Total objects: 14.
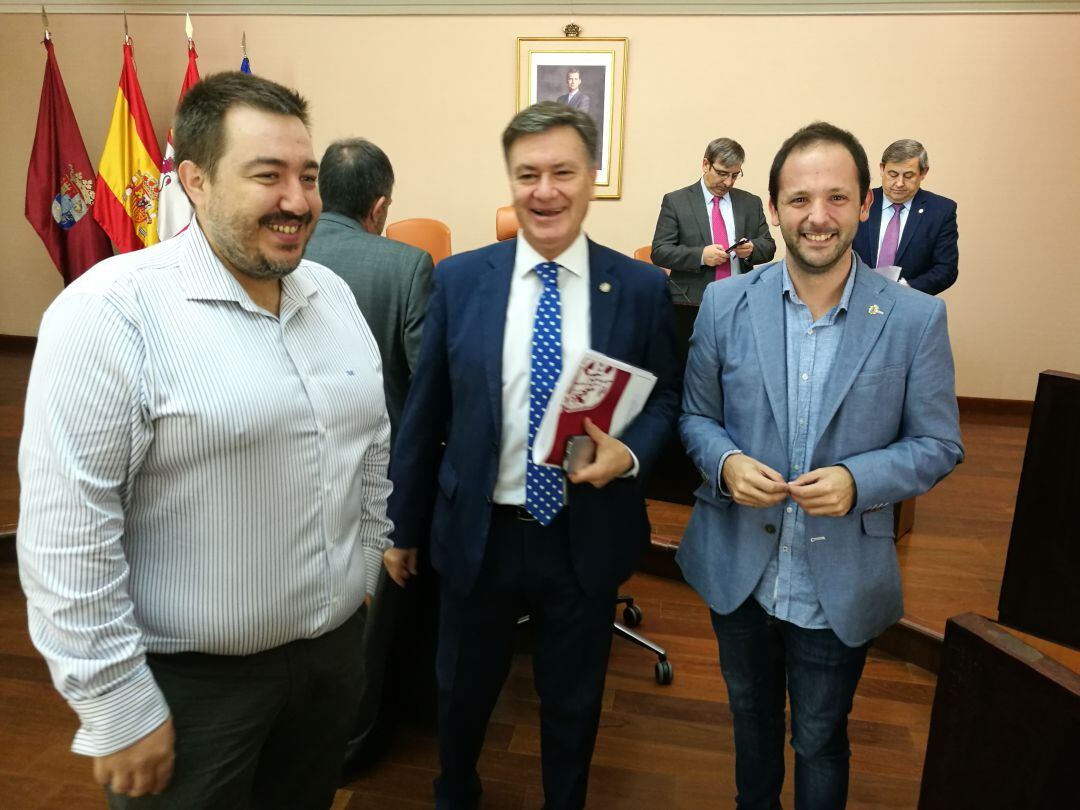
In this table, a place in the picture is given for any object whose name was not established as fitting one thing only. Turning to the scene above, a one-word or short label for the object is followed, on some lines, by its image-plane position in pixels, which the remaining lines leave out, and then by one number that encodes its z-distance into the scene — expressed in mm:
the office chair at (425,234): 4812
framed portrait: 5348
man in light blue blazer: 1351
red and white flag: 5148
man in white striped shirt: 905
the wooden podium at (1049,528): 1252
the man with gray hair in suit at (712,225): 4016
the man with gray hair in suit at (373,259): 1966
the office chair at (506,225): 3330
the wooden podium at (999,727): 586
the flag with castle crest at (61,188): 5410
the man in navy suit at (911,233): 4008
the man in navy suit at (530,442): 1455
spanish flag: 5238
